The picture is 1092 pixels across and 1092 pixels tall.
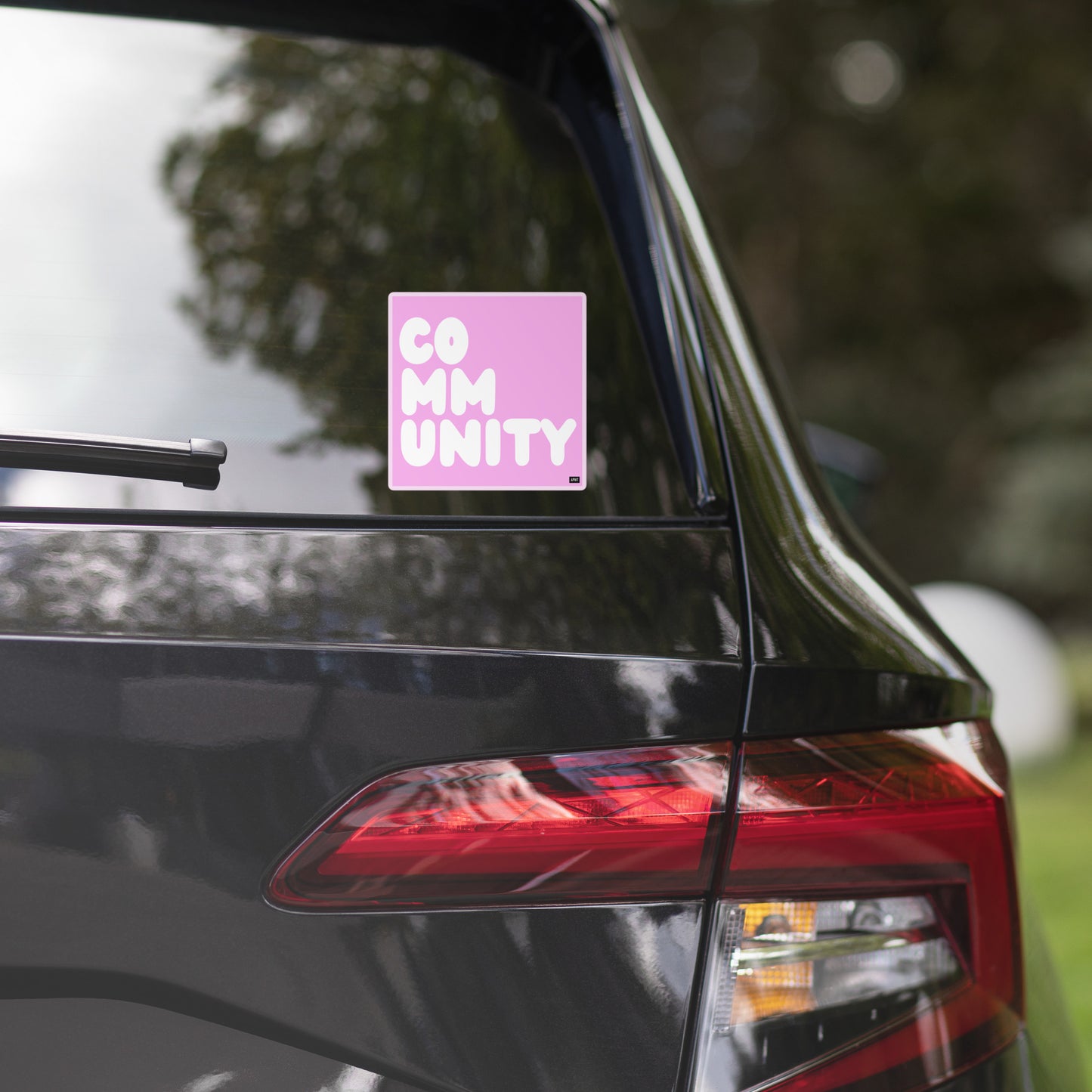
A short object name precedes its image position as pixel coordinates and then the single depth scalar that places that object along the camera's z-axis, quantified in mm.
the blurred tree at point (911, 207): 14078
